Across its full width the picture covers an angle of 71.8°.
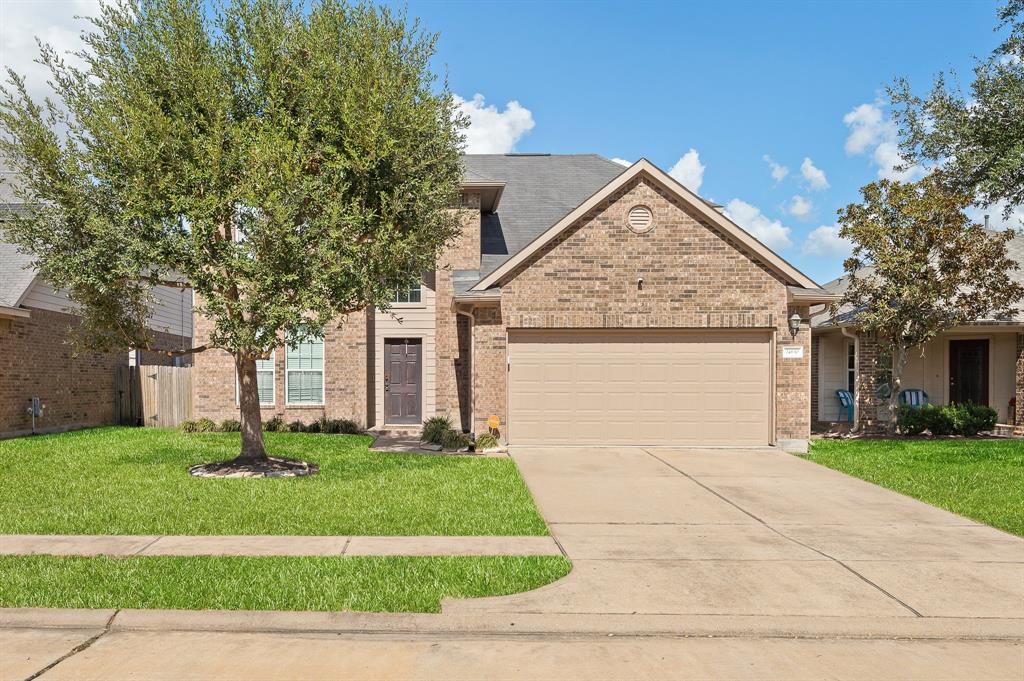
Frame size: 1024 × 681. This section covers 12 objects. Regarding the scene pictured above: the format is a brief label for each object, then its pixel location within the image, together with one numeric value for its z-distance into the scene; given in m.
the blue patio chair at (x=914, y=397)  18.75
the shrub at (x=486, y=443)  13.95
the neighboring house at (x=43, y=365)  16.39
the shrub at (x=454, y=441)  14.19
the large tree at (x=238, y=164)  9.85
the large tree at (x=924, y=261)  15.47
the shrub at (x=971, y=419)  16.75
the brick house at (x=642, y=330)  14.09
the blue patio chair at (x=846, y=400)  19.73
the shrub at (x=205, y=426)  17.30
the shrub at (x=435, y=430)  14.83
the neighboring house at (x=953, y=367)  17.80
